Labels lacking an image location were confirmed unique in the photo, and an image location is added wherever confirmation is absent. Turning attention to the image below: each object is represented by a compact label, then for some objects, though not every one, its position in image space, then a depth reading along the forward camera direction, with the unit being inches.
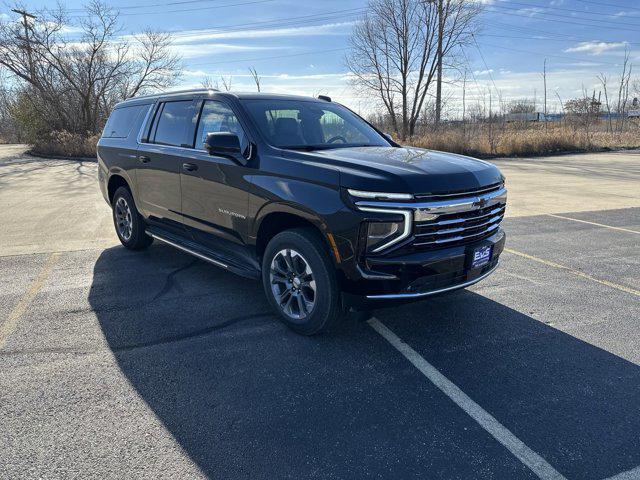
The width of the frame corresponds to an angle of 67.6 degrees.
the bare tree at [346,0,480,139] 1119.0
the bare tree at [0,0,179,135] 1085.8
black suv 128.6
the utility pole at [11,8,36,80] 1080.2
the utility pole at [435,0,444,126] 1090.7
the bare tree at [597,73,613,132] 1521.9
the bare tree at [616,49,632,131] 1583.4
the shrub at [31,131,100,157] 965.8
